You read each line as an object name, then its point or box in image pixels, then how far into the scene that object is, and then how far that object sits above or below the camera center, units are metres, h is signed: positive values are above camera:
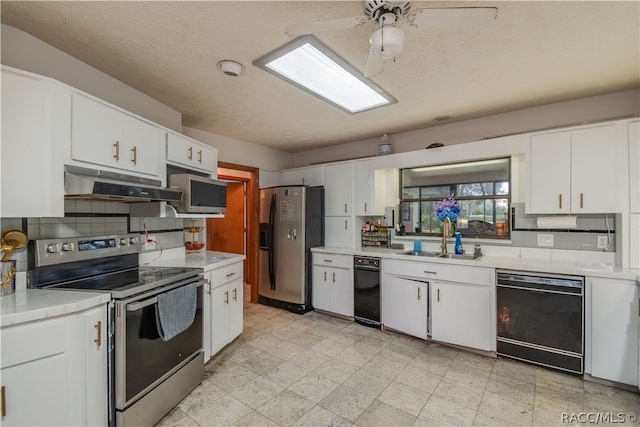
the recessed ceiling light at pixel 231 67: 2.04 +1.05
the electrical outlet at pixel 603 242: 2.60 -0.26
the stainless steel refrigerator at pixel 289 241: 3.88 -0.40
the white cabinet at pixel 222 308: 2.46 -0.88
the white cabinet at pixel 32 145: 1.50 +0.36
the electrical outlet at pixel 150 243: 2.59 -0.29
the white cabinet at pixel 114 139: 1.76 +0.51
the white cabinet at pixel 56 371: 1.29 -0.78
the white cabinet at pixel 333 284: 3.61 -0.93
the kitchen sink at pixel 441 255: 3.10 -0.48
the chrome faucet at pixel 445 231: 3.30 -0.21
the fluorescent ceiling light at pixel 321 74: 1.91 +1.07
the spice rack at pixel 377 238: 3.90 -0.35
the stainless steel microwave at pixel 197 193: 2.46 +0.17
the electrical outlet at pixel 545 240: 2.84 -0.27
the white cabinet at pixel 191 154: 2.51 +0.56
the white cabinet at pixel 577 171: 2.40 +0.37
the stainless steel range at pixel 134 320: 1.64 -0.67
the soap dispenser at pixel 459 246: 3.25 -0.38
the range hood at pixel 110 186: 1.68 +0.16
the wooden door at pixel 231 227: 5.26 -0.28
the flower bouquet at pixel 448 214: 3.26 -0.01
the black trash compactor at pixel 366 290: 3.37 -0.94
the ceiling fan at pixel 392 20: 1.24 +0.86
